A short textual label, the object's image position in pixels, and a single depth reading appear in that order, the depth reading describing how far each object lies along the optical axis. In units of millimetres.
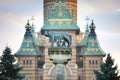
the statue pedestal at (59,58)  37188
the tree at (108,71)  56219
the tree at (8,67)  55938
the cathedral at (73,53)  111000
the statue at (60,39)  39656
